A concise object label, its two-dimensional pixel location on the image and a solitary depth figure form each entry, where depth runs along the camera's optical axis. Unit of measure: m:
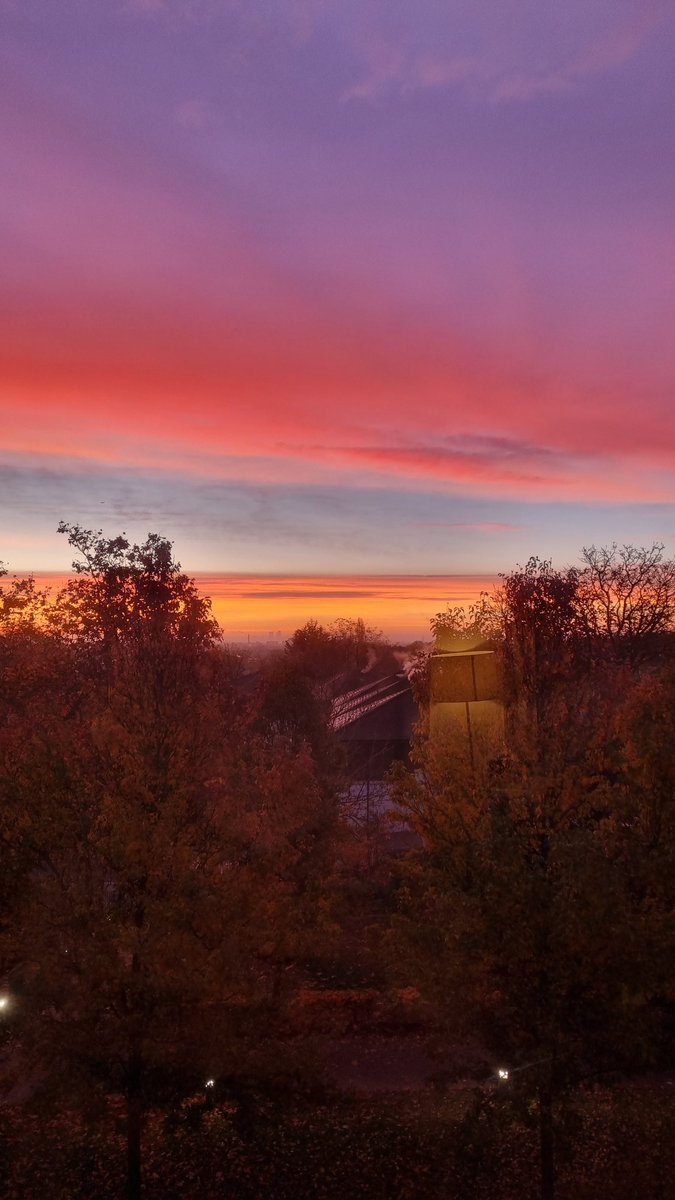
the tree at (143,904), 10.13
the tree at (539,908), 9.79
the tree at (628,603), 32.72
